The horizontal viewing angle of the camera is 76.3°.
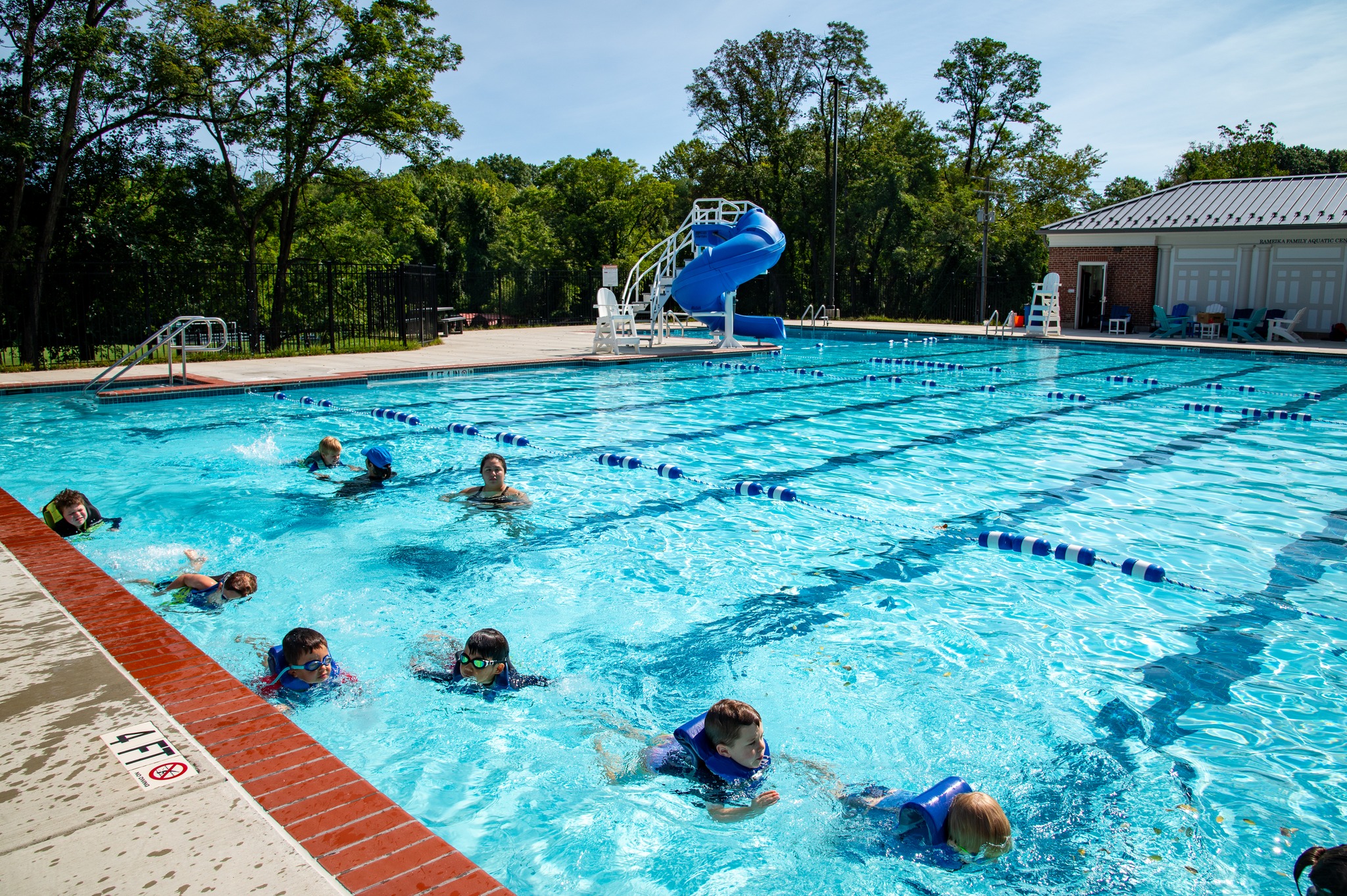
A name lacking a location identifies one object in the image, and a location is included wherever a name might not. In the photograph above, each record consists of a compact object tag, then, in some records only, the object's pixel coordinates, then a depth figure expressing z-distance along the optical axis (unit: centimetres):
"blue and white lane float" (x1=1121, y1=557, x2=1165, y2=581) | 556
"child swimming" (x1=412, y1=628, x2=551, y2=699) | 434
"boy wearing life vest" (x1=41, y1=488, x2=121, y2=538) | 639
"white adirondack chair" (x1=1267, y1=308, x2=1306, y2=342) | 2211
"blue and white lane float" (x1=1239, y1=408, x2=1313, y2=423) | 1255
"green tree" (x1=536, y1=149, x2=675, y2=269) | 3531
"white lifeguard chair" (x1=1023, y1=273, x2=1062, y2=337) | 2475
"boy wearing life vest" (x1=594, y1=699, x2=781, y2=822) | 340
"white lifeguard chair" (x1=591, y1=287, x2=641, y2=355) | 1968
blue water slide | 2020
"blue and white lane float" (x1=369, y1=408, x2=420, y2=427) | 1152
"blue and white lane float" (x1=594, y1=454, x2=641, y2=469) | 914
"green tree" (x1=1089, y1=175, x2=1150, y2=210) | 5203
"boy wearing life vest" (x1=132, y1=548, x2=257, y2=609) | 542
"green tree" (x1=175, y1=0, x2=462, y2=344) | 1839
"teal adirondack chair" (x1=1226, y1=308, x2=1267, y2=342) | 2284
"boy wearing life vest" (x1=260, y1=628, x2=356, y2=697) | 421
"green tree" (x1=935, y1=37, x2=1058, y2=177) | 3741
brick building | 2300
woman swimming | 743
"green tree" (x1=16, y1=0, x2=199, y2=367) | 1587
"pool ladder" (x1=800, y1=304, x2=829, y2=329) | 2887
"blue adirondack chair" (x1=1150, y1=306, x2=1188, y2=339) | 2394
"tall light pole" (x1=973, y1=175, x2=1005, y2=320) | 2641
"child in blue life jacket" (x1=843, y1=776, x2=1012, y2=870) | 308
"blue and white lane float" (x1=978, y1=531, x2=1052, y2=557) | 616
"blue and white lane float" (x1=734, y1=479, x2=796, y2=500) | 779
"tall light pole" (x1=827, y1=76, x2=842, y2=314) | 3134
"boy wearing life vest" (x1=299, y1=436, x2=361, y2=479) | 855
